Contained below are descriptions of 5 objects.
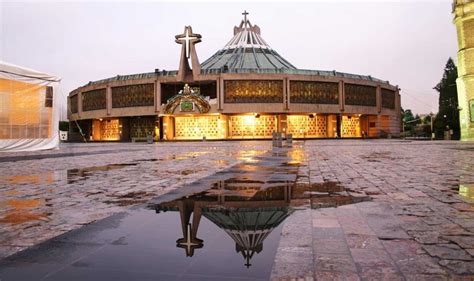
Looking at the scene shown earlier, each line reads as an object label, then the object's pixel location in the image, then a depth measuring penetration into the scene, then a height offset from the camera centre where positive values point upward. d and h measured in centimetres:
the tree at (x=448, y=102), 6156 +776
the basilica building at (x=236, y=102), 5316 +619
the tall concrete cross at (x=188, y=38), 5334 +1531
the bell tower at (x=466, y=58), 3469 +786
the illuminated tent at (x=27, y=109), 2014 +210
